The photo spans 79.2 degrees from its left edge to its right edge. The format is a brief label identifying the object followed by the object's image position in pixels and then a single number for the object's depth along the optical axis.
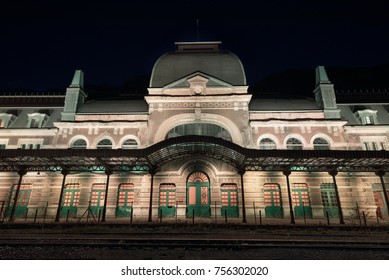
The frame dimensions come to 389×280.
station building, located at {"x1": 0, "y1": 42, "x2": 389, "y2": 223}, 18.00
